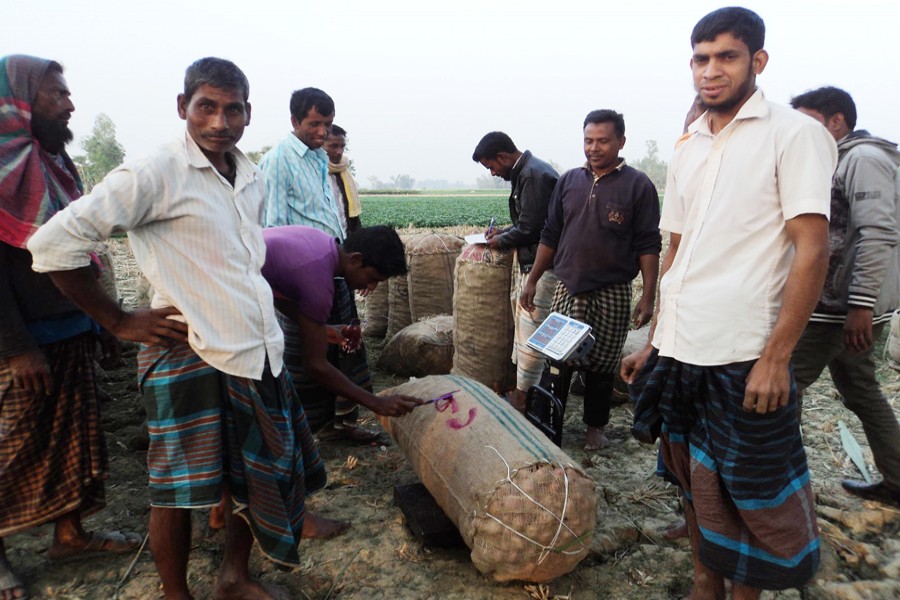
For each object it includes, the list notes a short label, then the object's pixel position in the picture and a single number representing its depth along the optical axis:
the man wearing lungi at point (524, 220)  3.83
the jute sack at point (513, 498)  2.03
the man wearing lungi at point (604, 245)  3.24
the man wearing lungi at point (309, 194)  3.30
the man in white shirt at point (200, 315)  1.65
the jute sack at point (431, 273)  5.25
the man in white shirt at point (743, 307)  1.62
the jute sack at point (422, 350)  4.59
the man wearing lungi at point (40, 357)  2.04
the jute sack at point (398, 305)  5.59
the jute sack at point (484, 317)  4.10
